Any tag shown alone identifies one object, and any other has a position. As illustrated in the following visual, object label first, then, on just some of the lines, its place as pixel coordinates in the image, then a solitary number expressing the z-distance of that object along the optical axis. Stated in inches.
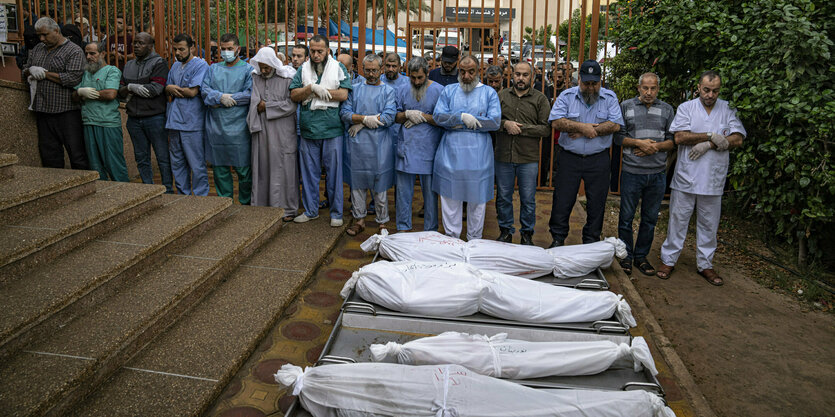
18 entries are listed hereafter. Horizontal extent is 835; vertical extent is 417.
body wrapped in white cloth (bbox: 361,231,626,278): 173.2
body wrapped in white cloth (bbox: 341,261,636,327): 144.9
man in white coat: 189.6
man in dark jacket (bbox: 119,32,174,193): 233.0
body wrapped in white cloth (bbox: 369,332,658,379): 119.1
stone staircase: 111.3
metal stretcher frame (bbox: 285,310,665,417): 123.5
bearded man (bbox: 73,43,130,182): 229.8
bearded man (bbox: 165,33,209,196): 229.8
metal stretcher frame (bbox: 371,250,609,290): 170.6
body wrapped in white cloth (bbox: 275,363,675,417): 101.9
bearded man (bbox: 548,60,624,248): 197.9
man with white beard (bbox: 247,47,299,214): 219.6
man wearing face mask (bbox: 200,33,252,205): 224.1
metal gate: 270.4
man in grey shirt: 195.9
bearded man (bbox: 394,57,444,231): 211.9
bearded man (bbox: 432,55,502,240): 200.5
